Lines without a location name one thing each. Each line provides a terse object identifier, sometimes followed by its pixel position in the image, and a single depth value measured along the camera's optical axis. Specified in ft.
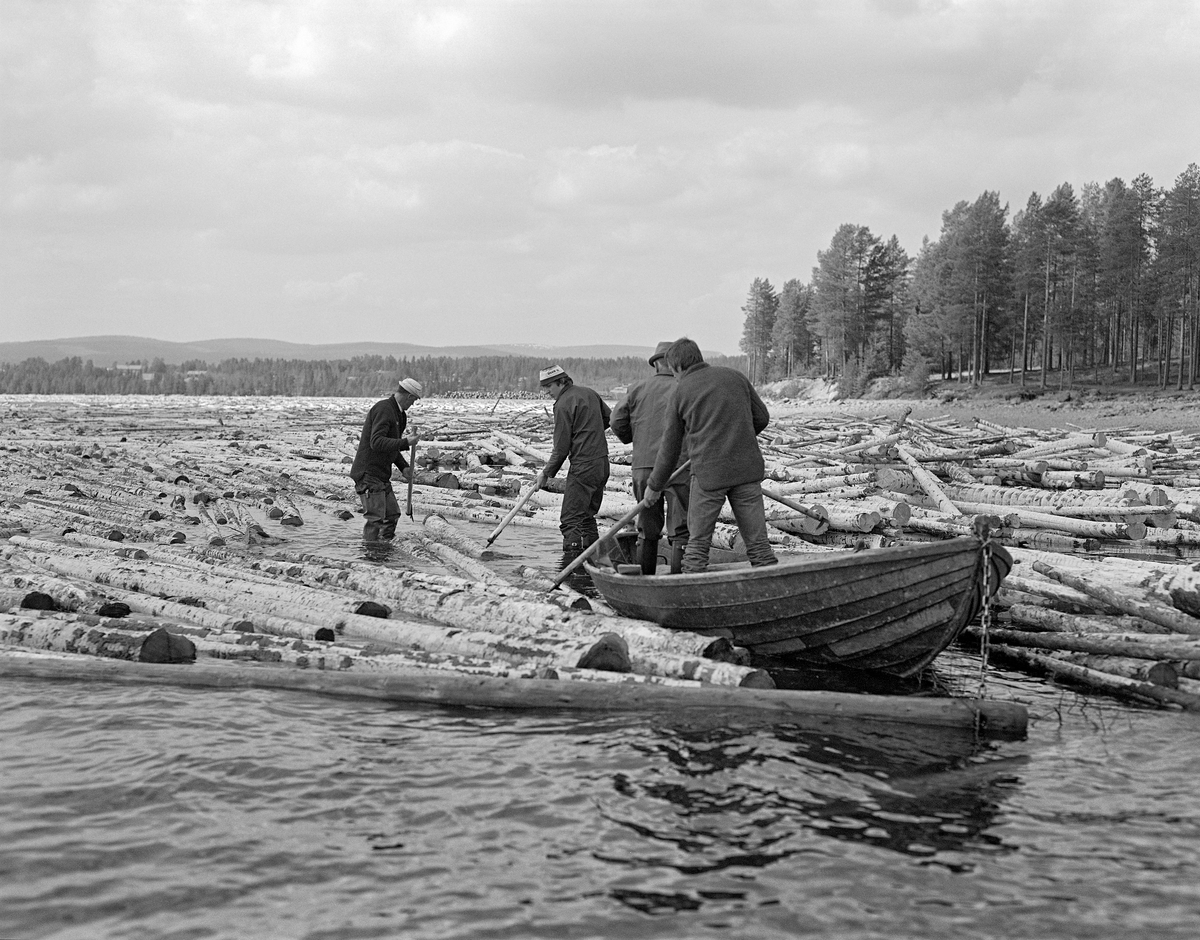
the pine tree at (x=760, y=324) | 394.52
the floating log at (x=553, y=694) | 19.71
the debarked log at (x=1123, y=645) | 23.05
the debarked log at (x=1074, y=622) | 25.72
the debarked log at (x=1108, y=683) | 21.72
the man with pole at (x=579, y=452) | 39.17
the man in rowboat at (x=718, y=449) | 27.27
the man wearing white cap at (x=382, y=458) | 44.24
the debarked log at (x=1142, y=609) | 24.91
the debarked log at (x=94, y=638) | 24.30
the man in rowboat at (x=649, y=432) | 34.32
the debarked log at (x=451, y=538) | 41.95
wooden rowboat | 21.85
